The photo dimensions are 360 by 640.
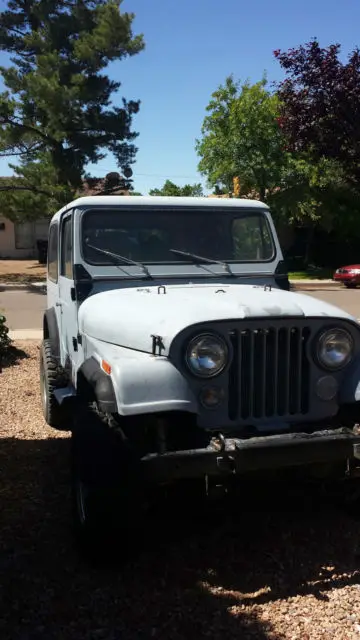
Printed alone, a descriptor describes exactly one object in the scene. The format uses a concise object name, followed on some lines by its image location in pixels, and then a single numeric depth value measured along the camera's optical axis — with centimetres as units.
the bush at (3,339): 845
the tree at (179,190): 4294
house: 3183
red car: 2128
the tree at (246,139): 2161
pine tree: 1911
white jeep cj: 287
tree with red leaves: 1389
